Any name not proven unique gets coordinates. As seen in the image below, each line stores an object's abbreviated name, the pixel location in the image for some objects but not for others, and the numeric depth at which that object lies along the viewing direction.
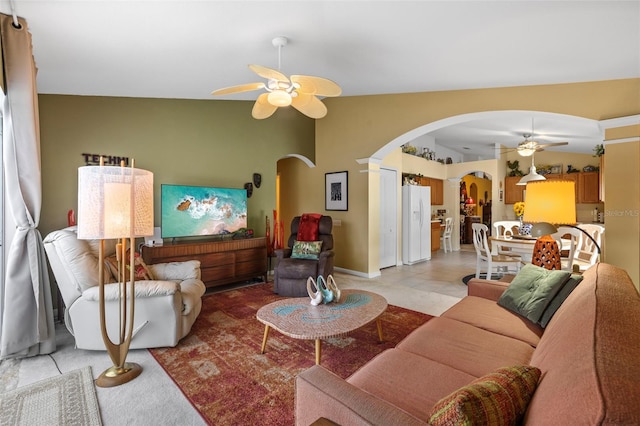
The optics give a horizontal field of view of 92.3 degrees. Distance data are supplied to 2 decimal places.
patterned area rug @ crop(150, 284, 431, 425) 1.82
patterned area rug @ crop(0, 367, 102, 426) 1.72
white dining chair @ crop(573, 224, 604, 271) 3.79
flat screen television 4.20
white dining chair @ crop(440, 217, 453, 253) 7.96
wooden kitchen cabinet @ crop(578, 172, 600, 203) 6.86
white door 5.82
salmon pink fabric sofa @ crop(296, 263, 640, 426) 0.65
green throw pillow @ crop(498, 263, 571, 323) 1.93
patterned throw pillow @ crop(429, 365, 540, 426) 0.77
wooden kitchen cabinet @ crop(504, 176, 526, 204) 7.70
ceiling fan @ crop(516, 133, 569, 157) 5.51
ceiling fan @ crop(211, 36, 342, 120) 2.51
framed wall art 5.41
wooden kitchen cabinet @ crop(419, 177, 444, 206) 7.68
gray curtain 2.27
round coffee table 2.06
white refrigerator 6.33
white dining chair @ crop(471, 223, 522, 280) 4.41
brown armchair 3.96
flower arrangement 5.88
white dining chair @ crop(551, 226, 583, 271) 3.73
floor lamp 1.92
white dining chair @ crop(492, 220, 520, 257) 5.45
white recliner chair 2.41
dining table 4.02
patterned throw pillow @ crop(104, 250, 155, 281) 2.74
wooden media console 3.90
